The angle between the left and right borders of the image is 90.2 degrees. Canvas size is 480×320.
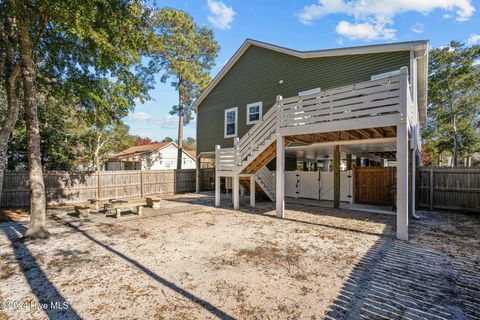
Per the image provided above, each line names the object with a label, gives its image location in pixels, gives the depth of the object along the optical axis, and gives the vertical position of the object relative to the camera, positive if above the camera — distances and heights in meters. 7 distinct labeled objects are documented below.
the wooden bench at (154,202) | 10.70 -1.60
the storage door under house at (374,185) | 11.31 -0.90
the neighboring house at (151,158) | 29.09 +1.11
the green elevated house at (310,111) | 6.66 +2.01
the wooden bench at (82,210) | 8.65 -1.57
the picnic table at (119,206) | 8.56 -1.43
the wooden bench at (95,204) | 10.01 -1.54
